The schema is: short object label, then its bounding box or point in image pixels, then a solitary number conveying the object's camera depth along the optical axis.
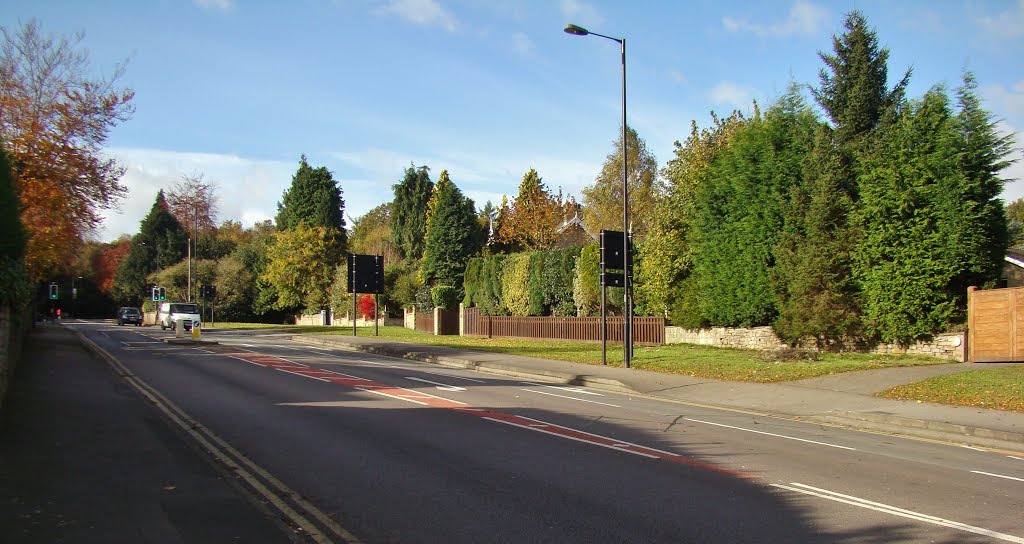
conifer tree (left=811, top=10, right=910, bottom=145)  23.77
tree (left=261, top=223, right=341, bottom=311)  70.31
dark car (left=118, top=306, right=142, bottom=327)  64.12
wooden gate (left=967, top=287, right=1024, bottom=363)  18.52
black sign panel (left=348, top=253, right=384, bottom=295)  41.81
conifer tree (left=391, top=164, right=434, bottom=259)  75.06
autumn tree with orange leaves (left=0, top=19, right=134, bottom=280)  22.41
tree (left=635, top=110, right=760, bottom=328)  29.16
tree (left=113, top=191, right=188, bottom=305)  94.81
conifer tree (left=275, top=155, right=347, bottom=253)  76.06
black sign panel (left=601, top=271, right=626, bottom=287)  21.62
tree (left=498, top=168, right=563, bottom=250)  59.75
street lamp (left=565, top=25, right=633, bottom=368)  21.17
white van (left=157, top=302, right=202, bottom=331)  46.69
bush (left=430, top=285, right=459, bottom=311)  48.75
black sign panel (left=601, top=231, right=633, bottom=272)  21.62
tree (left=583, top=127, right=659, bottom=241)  54.91
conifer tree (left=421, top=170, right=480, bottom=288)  55.91
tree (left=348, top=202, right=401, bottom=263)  71.56
